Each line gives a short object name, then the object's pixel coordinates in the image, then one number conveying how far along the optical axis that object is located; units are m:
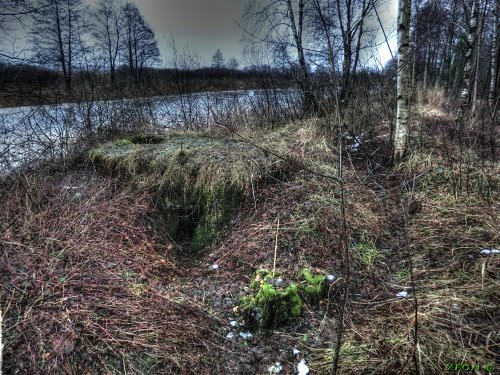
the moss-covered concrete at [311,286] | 2.62
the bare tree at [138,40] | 27.42
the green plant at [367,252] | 2.99
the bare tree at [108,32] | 24.08
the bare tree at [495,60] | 8.58
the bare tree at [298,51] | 7.43
